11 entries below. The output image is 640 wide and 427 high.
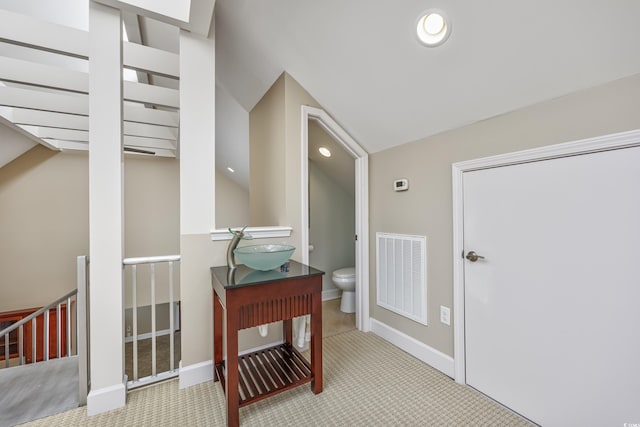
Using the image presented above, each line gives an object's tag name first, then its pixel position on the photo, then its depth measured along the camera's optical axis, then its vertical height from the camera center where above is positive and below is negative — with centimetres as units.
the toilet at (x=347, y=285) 301 -86
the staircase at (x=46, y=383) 149 -113
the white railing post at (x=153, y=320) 170 -75
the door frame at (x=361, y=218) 245 -5
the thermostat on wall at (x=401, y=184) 213 +24
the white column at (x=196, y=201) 174 +9
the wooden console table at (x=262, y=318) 137 -61
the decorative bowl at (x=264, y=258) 161 -28
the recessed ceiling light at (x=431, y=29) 138 +103
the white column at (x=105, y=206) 152 +5
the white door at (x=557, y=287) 114 -40
